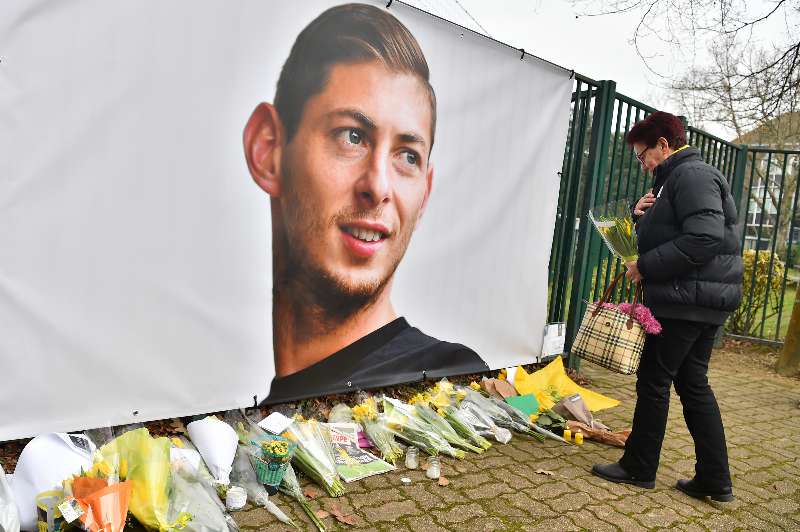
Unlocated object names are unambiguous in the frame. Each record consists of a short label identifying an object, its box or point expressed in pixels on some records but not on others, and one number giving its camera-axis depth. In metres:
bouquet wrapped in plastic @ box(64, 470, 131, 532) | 2.22
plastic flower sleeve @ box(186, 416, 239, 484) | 2.90
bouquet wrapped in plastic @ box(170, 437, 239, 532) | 2.50
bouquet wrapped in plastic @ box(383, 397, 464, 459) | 3.59
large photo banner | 2.70
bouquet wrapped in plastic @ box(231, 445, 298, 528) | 2.78
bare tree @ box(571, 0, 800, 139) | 6.11
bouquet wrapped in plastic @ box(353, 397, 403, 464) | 3.47
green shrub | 8.37
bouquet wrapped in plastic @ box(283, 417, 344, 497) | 3.05
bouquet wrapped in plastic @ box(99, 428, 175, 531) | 2.42
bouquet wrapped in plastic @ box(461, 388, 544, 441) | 4.11
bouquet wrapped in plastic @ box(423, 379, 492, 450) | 3.86
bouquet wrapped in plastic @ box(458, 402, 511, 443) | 3.94
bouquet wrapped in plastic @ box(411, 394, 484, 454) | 3.74
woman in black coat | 3.12
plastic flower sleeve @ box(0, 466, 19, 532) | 2.21
